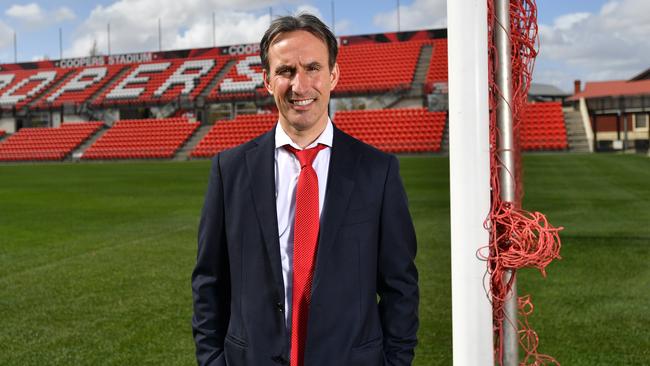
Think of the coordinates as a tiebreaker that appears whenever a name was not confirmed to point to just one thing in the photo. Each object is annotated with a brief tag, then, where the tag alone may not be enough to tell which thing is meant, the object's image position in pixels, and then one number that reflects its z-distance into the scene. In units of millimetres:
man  1714
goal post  2070
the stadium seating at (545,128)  26578
